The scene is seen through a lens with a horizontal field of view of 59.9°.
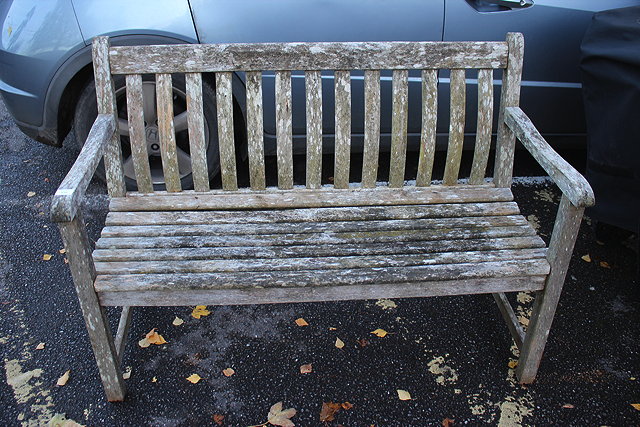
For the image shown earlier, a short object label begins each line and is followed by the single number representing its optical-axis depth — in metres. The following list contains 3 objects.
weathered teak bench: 1.99
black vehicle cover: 2.66
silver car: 2.96
